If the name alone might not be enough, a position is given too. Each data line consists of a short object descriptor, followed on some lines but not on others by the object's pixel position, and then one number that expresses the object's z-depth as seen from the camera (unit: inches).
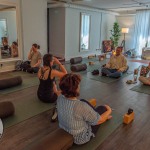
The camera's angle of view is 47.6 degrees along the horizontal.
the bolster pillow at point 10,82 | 141.6
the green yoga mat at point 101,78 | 178.7
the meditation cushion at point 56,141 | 61.1
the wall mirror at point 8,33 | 195.5
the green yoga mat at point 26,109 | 96.6
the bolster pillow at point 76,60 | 241.1
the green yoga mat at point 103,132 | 75.7
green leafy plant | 351.9
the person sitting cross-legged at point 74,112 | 59.6
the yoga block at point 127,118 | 95.5
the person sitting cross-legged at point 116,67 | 186.7
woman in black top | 108.1
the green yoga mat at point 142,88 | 148.5
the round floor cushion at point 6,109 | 94.9
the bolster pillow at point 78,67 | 207.1
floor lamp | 351.6
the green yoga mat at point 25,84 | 140.4
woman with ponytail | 190.2
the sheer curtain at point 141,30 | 326.3
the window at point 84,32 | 294.5
